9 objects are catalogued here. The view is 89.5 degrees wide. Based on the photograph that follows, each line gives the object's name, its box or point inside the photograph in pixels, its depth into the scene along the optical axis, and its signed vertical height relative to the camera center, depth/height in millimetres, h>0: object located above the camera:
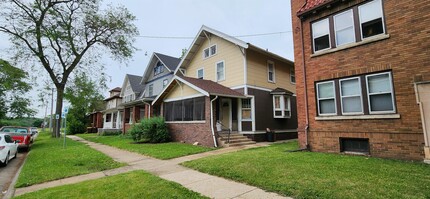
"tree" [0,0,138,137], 21141 +9561
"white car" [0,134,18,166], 9484 -1153
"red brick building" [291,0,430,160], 6906 +1625
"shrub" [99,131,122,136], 27688 -1283
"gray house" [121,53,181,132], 22219 +4353
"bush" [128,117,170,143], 15422 -605
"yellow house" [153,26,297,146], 13602 +1641
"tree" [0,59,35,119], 19375 +3443
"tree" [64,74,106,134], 25812 +3214
